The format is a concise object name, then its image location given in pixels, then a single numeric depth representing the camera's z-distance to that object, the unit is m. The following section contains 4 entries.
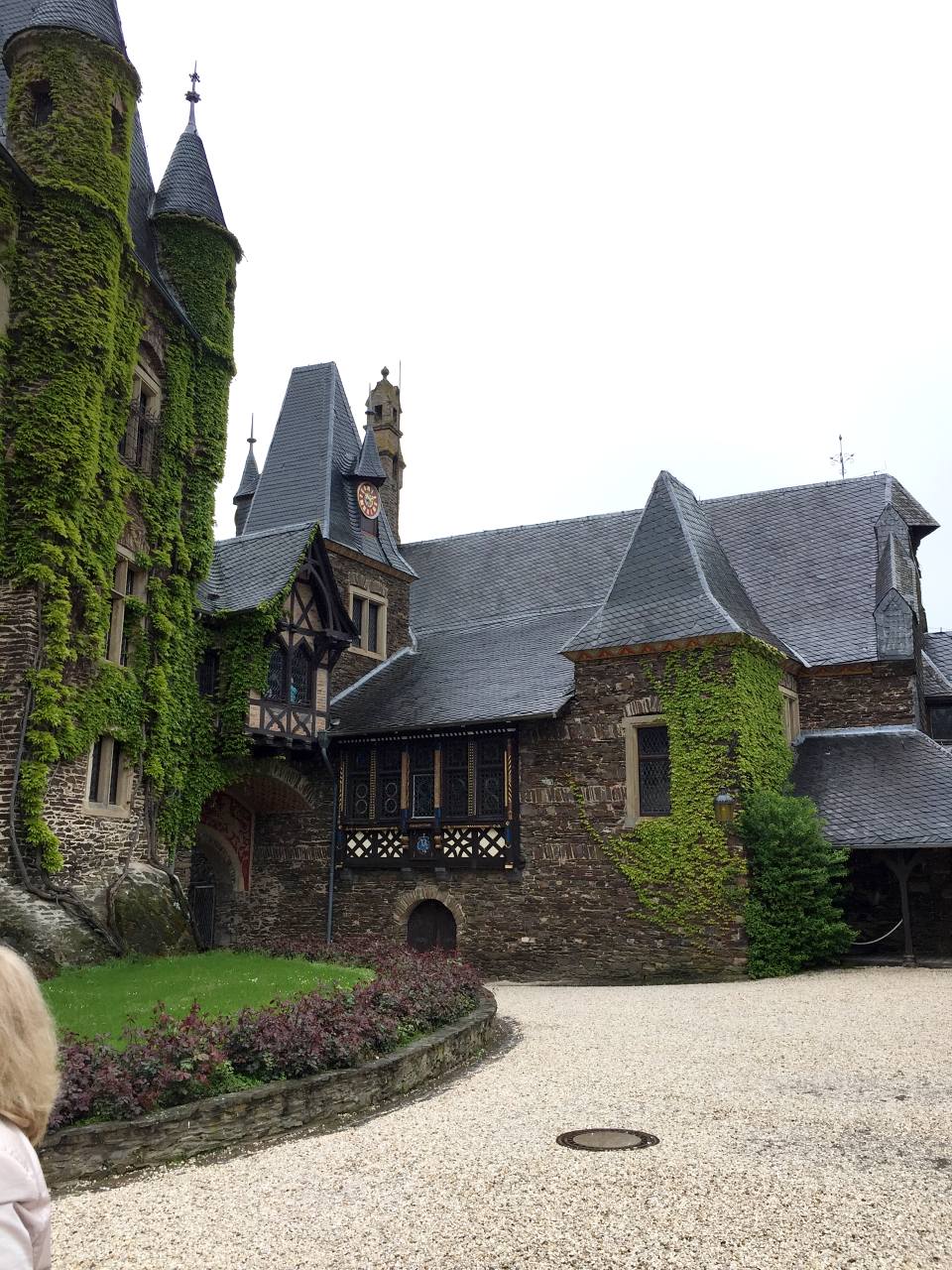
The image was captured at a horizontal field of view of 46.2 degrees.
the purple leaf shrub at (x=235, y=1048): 7.25
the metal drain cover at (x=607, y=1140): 7.10
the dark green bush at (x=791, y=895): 17.59
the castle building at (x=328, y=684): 15.98
